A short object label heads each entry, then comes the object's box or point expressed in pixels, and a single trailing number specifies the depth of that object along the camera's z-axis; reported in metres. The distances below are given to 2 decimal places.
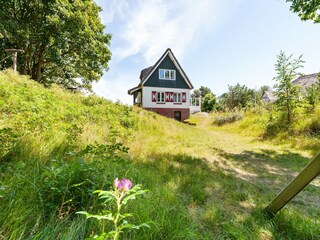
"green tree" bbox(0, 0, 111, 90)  10.70
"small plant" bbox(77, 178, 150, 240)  0.92
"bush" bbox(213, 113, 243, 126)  13.92
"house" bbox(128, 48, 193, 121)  18.09
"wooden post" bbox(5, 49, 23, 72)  7.38
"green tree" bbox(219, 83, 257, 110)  34.88
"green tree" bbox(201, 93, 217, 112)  35.25
